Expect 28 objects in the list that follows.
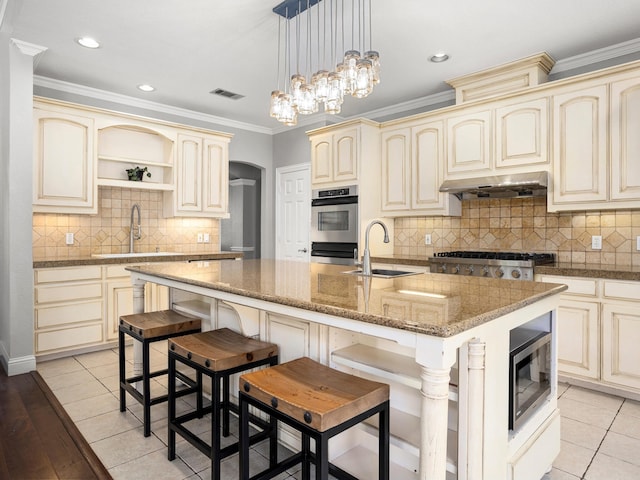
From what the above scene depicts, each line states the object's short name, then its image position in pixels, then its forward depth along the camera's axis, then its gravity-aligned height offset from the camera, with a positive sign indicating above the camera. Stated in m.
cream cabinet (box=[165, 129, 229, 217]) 4.78 +0.75
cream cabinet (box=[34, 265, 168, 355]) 3.56 -0.63
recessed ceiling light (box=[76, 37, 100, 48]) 3.28 +1.59
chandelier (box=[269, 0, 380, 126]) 2.32 +1.57
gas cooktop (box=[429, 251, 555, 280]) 3.22 -0.21
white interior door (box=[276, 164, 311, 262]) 5.66 +0.37
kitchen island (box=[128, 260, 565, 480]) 1.25 -0.43
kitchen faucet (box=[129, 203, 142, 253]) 4.66 +0.07
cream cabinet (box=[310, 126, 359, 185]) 4.52 +0.95
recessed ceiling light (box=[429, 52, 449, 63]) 3.52 +1.58
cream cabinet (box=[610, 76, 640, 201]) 2.99 +0.74
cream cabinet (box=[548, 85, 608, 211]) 3.13 +0.72
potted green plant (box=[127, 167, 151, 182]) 4.54 +0.72
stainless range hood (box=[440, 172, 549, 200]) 3.40 +0.46
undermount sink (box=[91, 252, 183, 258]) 4.22 -0.18
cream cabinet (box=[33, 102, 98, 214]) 3.71 +0.72
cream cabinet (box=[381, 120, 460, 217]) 4.14 +0.72
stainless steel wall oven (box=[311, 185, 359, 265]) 4.54 +0.15
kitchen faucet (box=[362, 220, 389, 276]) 2.41 -0.14
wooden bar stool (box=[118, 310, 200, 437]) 2.30 -0.57
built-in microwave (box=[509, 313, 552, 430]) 1.58 -0.56
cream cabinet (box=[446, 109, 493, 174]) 3.78 +0.92
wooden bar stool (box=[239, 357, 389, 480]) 1.27 -0.55
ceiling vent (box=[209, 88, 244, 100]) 4.48 +1.62
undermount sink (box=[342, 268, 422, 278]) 2.45 -0.22
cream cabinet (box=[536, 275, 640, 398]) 2.81 -0.67
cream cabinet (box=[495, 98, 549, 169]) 3.44 +0.91
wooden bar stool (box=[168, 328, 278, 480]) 1.79 -0.58
